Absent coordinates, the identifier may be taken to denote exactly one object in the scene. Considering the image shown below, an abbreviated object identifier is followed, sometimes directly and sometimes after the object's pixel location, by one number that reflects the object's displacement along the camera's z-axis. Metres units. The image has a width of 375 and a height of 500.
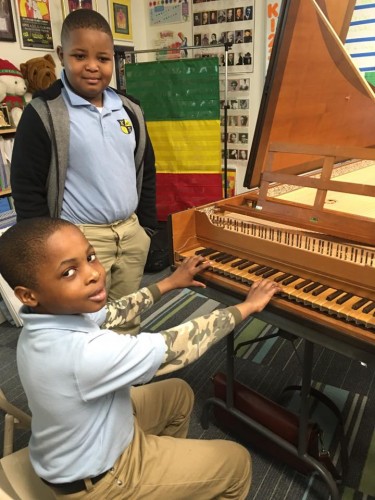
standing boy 1.73
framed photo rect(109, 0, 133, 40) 4.12
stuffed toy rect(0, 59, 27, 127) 3.13
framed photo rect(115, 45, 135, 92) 4.06
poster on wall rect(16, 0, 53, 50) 3.35
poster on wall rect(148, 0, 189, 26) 4.24
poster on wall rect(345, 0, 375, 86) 3.41
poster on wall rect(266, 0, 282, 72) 3.75
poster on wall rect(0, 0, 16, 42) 3.20
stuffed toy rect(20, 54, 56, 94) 3.31
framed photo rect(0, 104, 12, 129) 3.15
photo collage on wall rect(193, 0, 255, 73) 3.93
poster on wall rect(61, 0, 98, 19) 3.62
